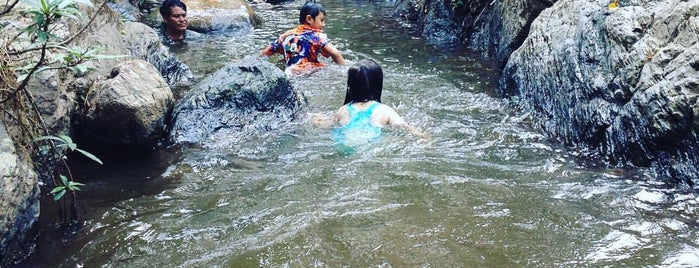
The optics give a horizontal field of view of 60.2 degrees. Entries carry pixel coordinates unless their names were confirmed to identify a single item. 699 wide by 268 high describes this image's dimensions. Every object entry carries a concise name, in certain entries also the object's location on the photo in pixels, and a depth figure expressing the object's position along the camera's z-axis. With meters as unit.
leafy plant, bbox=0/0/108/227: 2.79
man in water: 9.49
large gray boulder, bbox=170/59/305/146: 5.17
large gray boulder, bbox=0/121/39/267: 2.92
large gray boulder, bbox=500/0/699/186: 3.89
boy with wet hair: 7.39
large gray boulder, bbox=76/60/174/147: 4.36
